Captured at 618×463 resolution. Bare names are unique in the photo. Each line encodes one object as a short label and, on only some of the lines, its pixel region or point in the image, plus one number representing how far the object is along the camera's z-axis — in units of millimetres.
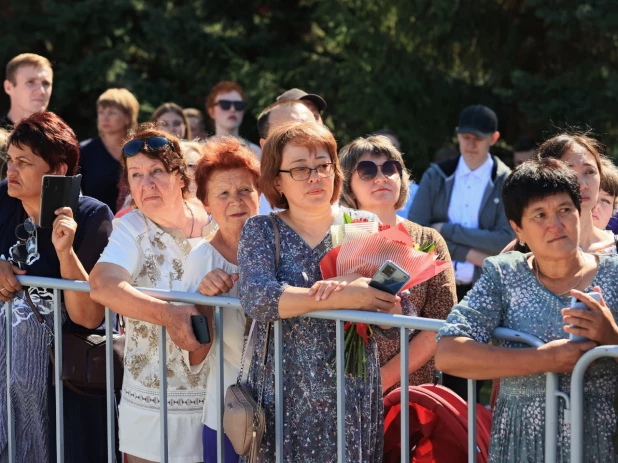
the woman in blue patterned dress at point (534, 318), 5816
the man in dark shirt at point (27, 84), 14391
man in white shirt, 13203
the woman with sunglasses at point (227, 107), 15258
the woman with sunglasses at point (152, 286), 7824
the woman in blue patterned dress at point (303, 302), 6832
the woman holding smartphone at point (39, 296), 8844
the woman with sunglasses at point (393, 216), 8125
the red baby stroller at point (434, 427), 7066
